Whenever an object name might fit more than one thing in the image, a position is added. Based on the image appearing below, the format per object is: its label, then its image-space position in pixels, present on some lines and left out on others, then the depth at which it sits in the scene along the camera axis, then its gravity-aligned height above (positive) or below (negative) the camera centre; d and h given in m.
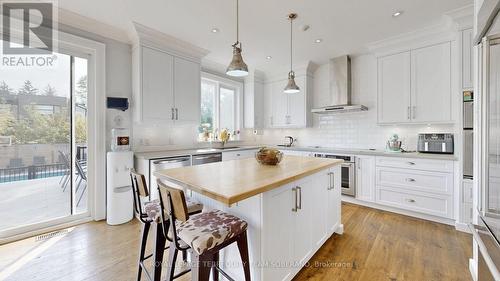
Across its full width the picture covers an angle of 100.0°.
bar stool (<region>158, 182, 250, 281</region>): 1.12 -0.54
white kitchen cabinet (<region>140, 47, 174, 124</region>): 3.02 +0.81
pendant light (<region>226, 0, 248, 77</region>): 1.88 +0.68
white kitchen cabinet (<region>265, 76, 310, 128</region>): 4.47 +0.76
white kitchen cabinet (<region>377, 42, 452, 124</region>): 2.95 +0.81
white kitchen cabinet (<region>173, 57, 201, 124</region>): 3.39 +0.83
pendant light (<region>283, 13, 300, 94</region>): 2.60 +0.71
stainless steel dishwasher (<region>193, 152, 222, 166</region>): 3.32 -0.30
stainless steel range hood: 3.96 +1.03
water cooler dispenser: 2.78 -0.66
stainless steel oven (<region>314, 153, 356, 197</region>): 3.53 -0.60
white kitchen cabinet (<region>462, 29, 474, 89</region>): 2.51 +0.96
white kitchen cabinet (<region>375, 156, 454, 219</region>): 2.77 -0.65
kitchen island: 1.36 -0.49
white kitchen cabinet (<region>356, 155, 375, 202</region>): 3.34 -0.63
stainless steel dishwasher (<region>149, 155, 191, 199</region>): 2.83 -0.34
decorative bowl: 2.04 -0.16
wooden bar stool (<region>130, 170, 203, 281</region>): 1.49 -0.51
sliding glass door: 2.39 -0.03
